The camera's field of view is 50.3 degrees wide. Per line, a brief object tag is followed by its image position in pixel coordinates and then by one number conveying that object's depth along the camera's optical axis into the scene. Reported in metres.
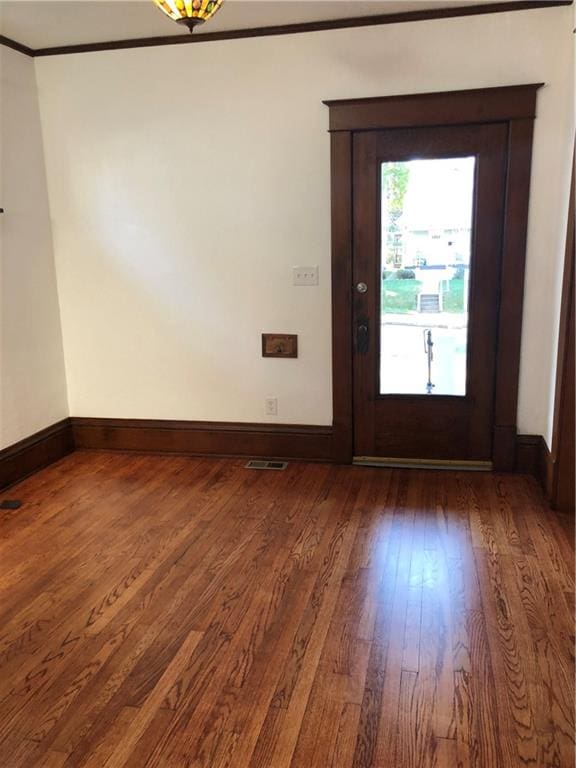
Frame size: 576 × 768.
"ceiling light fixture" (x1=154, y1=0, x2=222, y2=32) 2.08
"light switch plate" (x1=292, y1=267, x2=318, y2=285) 3.81
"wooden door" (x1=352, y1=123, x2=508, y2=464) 3.53
